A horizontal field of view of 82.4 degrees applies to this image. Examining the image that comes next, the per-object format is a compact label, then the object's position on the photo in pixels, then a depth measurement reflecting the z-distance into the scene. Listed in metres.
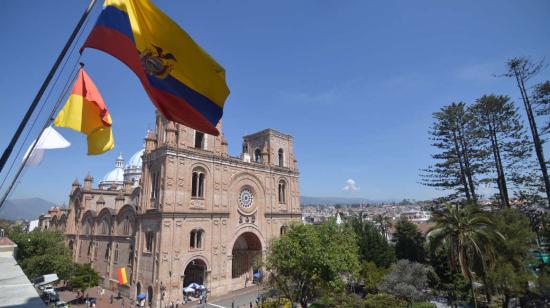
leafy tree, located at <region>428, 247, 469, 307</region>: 25.38
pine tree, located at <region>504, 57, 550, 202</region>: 24.34
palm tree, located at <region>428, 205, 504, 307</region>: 17.88
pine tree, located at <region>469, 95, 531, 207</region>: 27.38
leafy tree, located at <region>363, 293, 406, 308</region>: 22.81
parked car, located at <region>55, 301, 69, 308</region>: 25.99
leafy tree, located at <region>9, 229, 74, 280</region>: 28.25
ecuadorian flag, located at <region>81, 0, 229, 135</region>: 6.86
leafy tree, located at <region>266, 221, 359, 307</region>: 23.50
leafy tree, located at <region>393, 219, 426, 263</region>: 34.56
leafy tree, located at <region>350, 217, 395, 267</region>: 34.41
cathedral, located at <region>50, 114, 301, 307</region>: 29.38
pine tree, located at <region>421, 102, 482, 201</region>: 30.25
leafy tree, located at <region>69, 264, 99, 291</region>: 29.81
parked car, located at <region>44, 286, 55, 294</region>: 30.34
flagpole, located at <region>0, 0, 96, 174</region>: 5.94
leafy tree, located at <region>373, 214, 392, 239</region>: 59.02
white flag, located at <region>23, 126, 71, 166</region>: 8.33
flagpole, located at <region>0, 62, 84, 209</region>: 7.01
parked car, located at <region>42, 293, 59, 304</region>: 28.03
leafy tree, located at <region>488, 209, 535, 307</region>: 19.94
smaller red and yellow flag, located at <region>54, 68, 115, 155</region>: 8.54
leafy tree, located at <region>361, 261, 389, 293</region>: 29.84
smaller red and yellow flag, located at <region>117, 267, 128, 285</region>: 31.41
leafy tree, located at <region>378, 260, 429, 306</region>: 23.95
